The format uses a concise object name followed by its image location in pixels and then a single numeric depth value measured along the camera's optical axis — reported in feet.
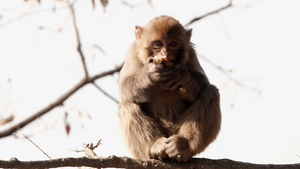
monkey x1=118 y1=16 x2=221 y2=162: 38.88
